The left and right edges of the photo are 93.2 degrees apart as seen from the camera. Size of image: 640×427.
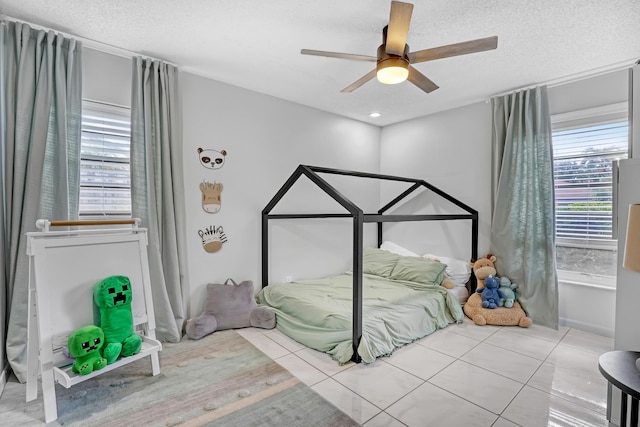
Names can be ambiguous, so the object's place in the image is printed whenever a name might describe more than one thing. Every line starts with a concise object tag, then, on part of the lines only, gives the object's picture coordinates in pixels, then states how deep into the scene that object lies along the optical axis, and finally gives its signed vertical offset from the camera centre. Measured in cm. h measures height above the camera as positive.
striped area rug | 161 -111
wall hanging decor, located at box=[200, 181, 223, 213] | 289 +14
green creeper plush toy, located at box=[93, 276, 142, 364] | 185 -67
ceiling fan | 159 +95
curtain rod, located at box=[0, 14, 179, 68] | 202 +126
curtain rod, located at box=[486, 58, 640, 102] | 254 +124
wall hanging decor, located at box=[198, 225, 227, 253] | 289 -26
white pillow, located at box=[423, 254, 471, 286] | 338 -67
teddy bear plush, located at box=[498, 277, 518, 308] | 299 -80
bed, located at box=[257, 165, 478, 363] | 226 -82
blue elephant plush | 302 -82
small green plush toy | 167 -78
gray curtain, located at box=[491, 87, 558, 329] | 289 +10
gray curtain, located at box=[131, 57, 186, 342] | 244 +25
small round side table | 114 -65
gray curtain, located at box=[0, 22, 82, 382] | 196 +43
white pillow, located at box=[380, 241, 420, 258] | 395 -50
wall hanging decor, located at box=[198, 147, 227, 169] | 288 +52
